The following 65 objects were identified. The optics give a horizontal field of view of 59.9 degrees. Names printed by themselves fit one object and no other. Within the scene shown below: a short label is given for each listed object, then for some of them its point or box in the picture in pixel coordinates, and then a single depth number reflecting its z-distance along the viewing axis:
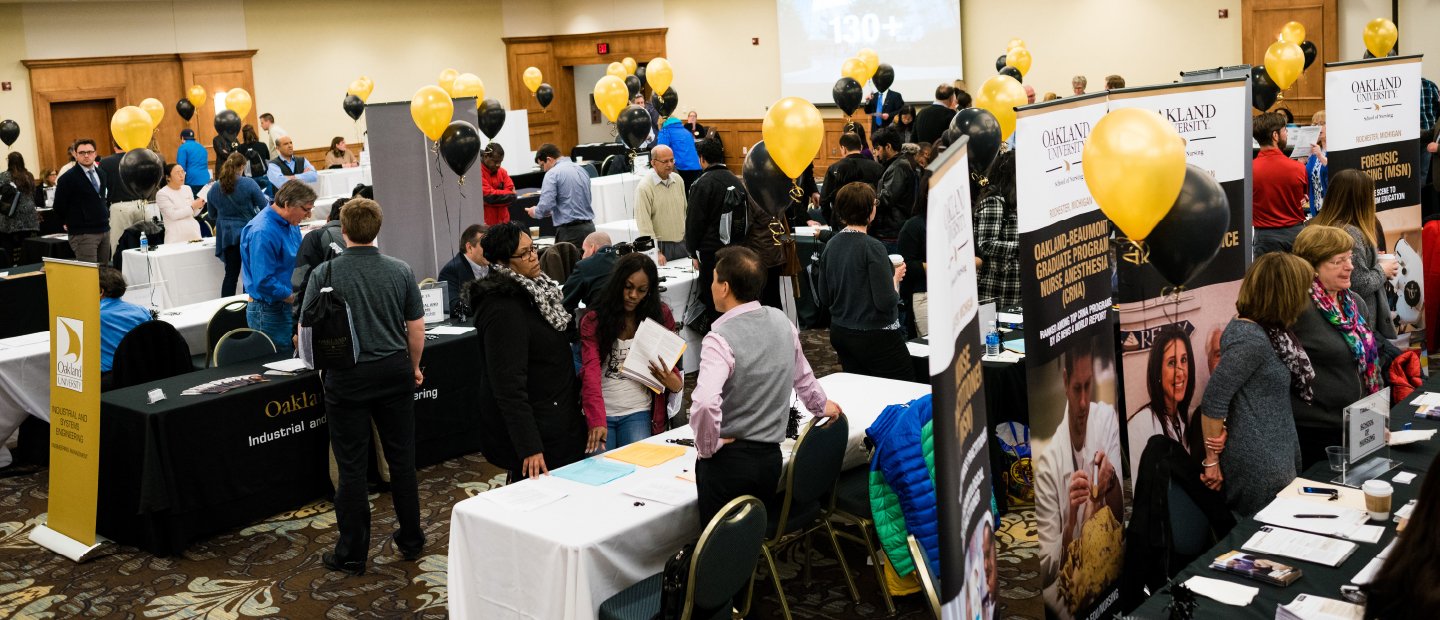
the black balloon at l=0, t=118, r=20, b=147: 14.94
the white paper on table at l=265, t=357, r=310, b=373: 5.54
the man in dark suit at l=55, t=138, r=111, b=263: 10.06
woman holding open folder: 4.39
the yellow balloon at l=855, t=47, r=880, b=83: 12.85
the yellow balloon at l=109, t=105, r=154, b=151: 9.65
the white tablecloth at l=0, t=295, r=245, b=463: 6.07
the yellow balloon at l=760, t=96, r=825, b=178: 6.10
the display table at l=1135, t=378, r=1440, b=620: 2.95
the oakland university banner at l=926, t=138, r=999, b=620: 2.42
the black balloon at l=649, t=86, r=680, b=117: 13.75
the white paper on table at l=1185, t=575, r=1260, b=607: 2.98
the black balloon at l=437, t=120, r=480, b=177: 7.37
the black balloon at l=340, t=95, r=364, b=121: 16.14
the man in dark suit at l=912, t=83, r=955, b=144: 10.02
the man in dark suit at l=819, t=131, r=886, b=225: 8.55
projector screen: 16.09
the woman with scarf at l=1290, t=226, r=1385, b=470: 4.18
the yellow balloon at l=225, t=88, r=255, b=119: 15.79
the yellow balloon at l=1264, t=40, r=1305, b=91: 9.41
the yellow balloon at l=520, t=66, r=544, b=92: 18.22
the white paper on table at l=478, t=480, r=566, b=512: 3.78
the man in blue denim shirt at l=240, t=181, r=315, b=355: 6.34
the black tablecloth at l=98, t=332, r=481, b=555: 5.05
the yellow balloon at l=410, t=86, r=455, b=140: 7.37
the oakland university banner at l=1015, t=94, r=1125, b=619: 3.39
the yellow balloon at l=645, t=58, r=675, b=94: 14.00
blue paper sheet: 4.00
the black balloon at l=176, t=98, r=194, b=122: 16.14
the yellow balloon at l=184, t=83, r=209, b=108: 16.34
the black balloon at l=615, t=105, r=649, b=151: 10.24
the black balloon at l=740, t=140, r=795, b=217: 6.31
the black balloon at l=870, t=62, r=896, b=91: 13.53
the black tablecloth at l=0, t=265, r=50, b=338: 8.34
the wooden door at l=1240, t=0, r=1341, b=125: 12.75
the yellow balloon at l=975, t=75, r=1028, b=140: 7.05
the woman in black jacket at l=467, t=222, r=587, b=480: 4.14
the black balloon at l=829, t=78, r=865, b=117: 11.48
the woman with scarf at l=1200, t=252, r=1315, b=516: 3.80
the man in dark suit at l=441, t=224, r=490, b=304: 6.18
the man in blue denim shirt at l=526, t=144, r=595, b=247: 9.08
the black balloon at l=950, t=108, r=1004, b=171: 6.32
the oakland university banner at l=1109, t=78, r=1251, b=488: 4.08
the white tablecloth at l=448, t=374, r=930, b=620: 3.53
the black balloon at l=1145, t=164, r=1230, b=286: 3.46
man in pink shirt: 3.62
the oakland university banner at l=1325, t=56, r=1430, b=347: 6.38
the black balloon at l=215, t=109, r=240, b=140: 13.86
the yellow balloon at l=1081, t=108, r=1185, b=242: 3.21
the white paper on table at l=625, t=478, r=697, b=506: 3.80
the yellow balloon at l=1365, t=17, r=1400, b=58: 9.90
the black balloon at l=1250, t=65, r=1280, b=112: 10.00
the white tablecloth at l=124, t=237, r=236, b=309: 9.22
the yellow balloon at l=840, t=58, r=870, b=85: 12.56
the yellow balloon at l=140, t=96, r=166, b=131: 11.43
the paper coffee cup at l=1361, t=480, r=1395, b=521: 3.38
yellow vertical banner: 5.07
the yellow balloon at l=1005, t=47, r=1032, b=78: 13.08
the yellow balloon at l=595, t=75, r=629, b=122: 11.55
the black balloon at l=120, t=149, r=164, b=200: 8.35
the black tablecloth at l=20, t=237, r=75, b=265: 11.25
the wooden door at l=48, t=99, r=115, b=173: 16.36
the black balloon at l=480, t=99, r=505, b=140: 10.66
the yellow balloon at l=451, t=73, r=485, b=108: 11.29
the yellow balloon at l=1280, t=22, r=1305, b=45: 11.71
